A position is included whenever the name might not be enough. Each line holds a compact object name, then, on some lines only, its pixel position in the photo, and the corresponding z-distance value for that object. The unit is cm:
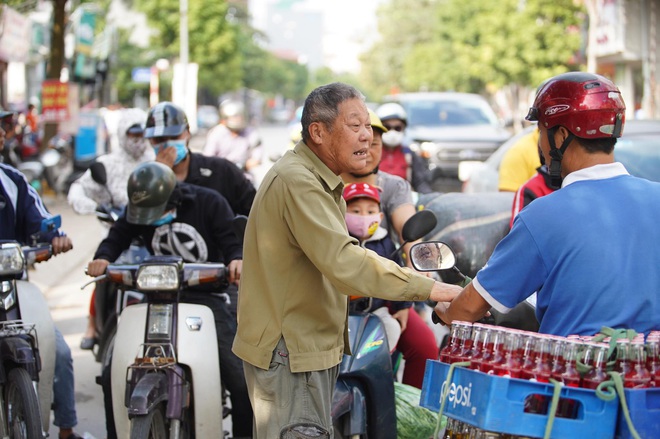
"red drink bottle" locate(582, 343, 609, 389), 267
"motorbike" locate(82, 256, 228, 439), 444
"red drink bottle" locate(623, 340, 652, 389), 268
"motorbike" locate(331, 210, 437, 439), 421
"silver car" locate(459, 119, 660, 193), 673
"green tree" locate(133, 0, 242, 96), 5319
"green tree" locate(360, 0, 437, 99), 7394
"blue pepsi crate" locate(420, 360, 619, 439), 265
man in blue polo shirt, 291
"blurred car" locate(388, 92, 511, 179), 1614
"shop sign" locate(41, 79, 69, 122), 1891
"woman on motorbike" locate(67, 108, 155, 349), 711
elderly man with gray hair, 343
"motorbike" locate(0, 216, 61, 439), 468
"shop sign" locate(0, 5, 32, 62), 1812
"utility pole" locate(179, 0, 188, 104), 3997
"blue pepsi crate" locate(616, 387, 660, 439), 263
